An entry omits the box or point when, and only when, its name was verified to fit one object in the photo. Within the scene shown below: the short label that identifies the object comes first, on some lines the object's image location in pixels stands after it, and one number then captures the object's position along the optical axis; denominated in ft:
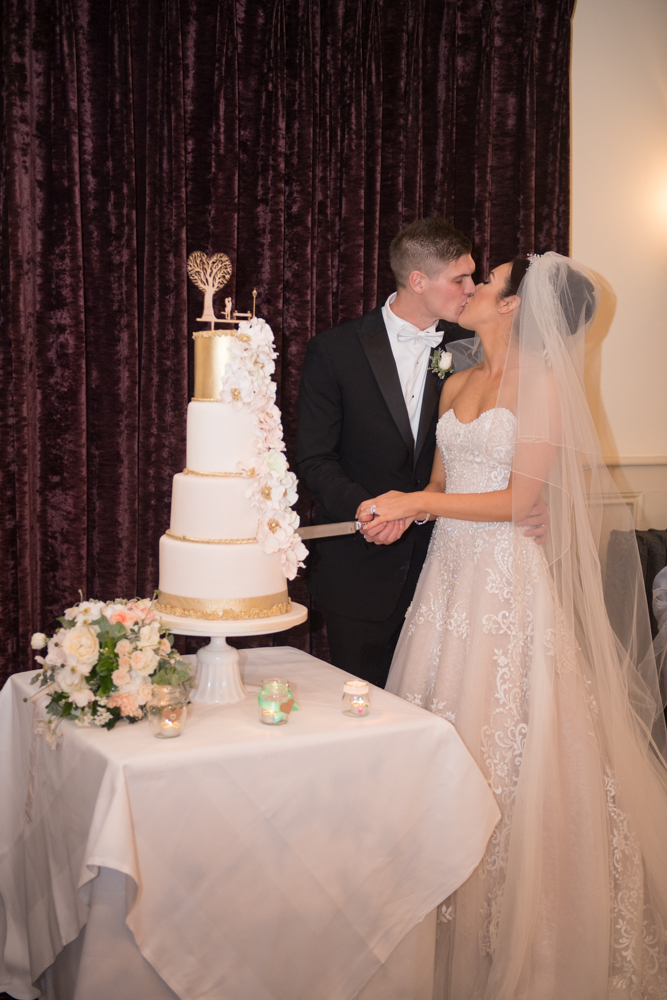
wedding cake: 6.12
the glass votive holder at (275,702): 5.76
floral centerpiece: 5.60
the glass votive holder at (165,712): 5.45
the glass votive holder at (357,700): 6.03
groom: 9.03
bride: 6.72
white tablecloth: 5.11
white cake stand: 6.04
